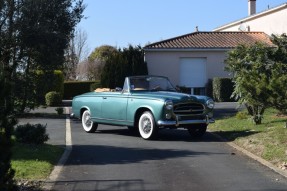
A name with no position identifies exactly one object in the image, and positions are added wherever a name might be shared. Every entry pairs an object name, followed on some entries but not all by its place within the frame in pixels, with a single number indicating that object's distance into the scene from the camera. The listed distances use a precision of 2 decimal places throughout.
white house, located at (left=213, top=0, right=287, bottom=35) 31.92
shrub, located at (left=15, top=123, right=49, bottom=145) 11.22
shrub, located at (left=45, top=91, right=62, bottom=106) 30.08
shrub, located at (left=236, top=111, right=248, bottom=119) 16.22
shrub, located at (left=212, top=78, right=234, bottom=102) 29.42
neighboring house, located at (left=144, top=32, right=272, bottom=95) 30.91
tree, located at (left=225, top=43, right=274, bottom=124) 10.86
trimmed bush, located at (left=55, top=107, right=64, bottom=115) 23.22
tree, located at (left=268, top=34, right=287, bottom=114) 10.23
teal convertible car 13.03
